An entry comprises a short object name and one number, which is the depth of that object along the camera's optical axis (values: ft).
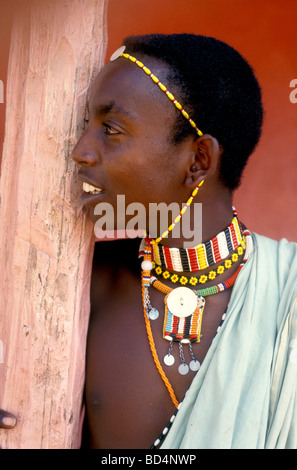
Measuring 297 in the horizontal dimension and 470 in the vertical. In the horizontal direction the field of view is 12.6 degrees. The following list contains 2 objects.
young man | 4.71
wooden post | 4.70
